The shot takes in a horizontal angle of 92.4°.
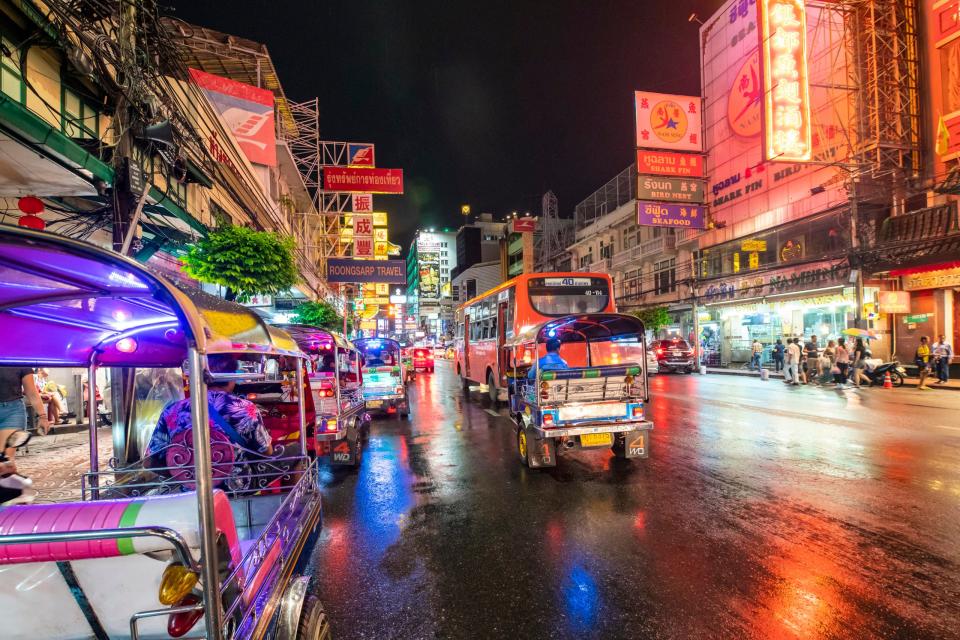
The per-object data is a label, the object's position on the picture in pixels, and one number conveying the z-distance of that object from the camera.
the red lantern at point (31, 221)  6.85
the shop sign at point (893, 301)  18.36
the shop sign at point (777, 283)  20.84
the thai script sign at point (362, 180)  29.34
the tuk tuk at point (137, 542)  1.79
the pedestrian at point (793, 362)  18.64
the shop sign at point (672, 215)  22.86
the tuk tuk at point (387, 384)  12.20
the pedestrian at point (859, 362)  17.52
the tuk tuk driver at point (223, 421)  4.09
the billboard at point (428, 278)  111.25
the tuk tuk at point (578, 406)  6.71
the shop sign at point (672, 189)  22.78
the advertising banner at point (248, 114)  17.05
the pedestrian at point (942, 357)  16.03
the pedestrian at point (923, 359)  16.05
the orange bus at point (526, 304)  12.20
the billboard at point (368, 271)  25.19
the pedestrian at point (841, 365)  17.69
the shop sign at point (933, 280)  16.89
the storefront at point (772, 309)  21.23
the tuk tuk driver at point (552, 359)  7.82
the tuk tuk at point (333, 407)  7.23
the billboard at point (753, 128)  20.95
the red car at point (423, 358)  31.36
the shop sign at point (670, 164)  22.80
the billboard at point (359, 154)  34.03
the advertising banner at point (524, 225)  48.66
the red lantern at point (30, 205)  6.92
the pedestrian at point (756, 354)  24.53
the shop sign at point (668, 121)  22.87
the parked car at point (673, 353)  25.52
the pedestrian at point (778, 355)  22.21
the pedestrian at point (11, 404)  4.72
